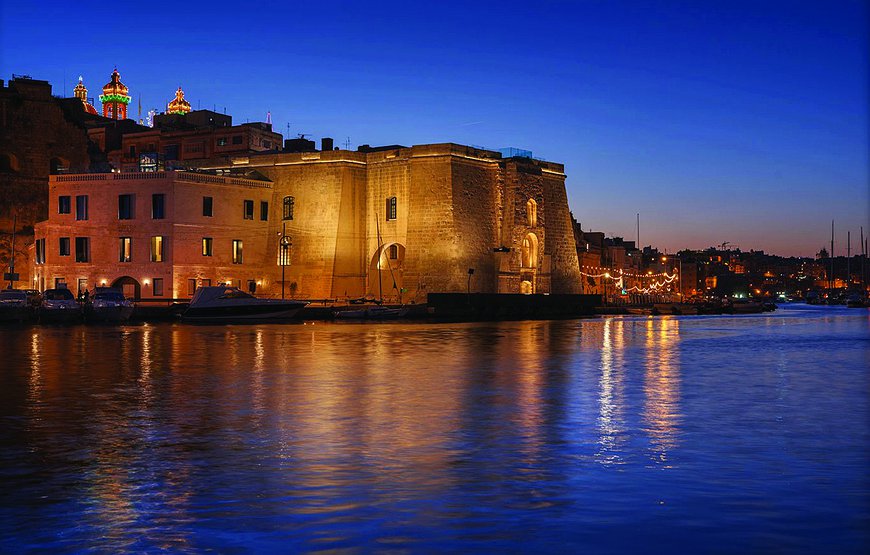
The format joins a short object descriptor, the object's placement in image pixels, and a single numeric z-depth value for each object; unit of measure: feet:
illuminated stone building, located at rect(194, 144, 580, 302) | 206.69
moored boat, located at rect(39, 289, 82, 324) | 154.92
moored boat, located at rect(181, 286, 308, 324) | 161.48
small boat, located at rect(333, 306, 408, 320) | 182.29
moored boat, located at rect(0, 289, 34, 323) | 152.56
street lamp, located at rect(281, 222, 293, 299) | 214.07
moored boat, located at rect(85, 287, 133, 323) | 154.81
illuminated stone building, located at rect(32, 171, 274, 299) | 190.49
